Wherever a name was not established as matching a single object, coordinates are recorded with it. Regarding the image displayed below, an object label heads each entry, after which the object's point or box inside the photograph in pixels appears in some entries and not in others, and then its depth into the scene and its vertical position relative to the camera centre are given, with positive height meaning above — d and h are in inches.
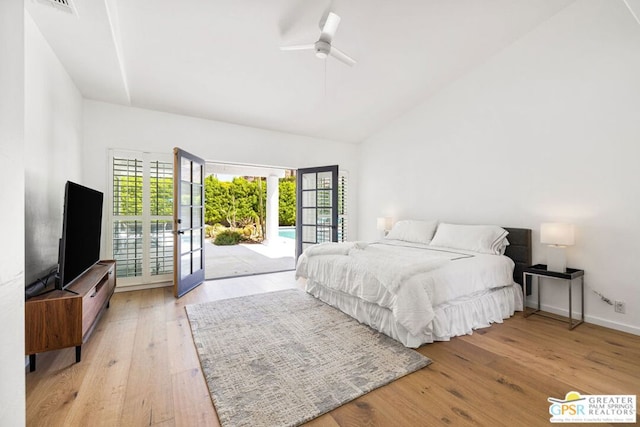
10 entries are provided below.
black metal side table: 113.3 -26.0
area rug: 67.6 -45.2
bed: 97.5 -26.4
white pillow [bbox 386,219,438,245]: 170.2 -10.6
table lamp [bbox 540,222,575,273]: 116.1 -11.2
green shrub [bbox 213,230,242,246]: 363.6 -30.8
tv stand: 77.2 -30.2
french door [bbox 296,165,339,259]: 203.8 +5.9
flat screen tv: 85.3 -6.4
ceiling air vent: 84.0 +63.9
